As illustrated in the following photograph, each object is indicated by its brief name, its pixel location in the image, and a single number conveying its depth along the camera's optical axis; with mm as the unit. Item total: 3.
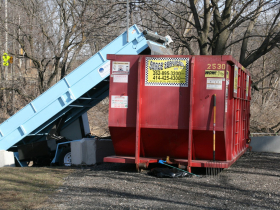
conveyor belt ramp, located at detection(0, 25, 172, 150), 17812
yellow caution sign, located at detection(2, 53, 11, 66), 34000
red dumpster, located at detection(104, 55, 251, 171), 14619
